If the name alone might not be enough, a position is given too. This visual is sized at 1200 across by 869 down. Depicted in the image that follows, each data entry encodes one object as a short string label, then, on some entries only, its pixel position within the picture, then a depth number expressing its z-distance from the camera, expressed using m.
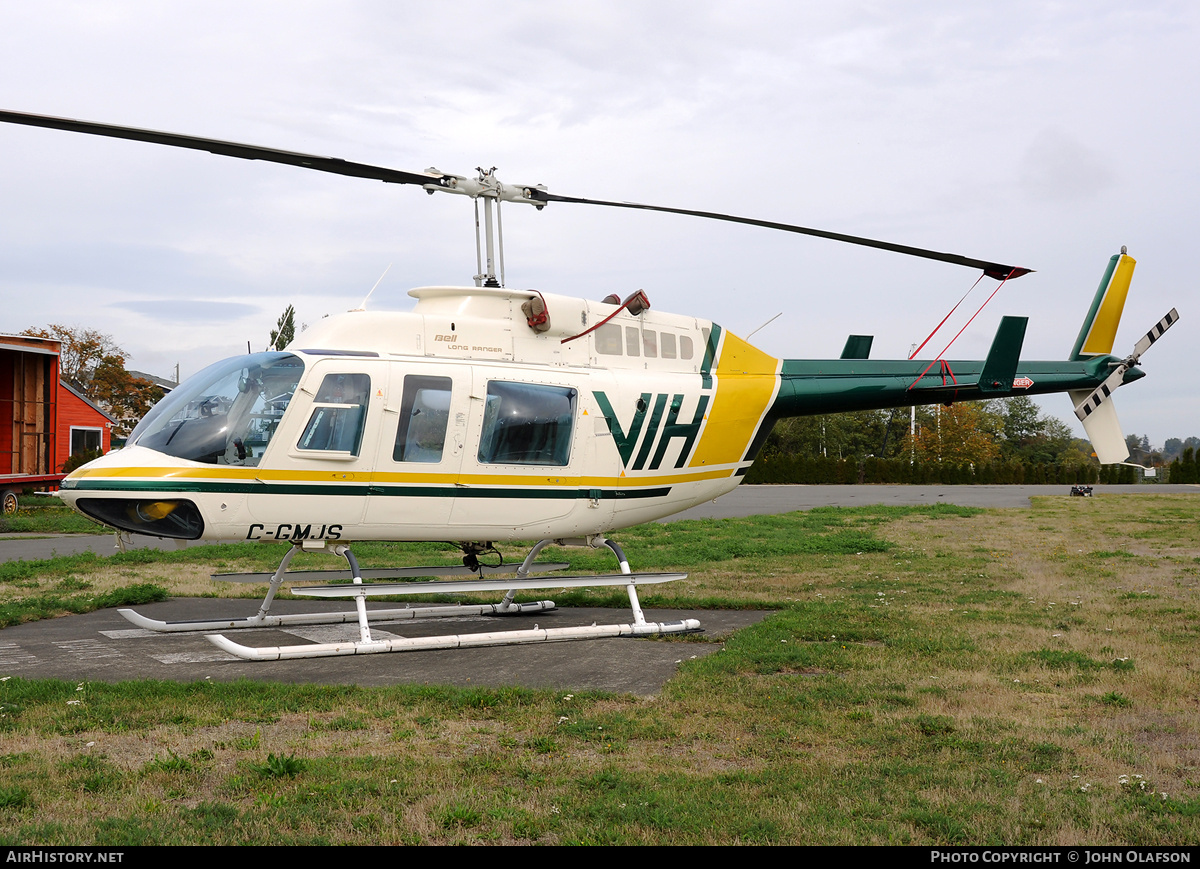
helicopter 8.33
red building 34.28
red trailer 25.81
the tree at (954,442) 74.19
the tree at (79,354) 53.62
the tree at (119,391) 53.19
